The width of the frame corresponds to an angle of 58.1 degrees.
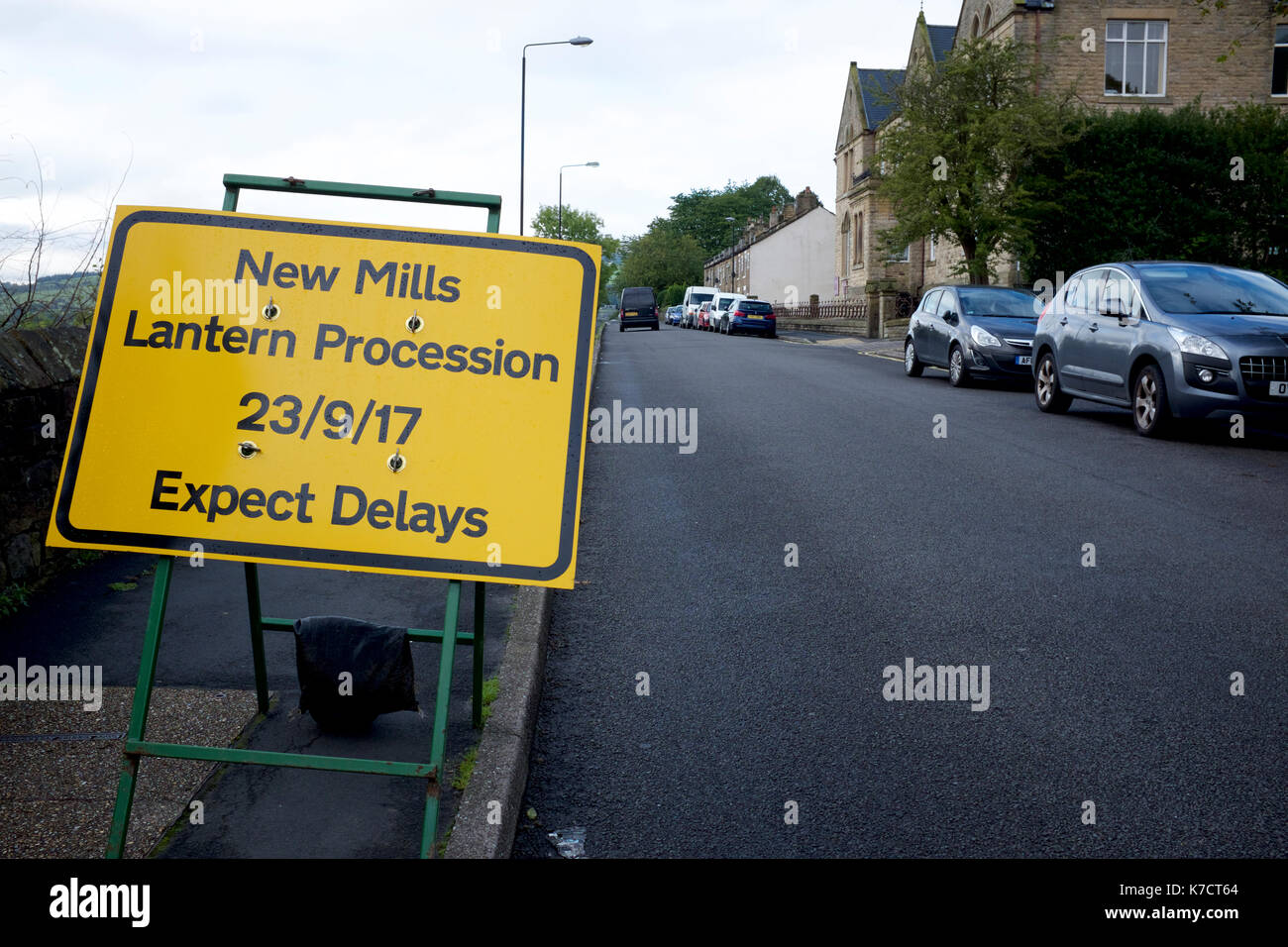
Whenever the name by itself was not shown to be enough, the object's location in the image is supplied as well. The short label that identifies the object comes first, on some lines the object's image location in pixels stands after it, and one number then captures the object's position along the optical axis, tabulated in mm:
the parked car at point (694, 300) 62875
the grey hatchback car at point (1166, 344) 10938
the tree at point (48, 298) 6848
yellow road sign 3299
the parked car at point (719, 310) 50781
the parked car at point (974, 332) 17438
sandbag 4004
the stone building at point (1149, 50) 34312
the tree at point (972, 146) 27484
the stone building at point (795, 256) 82625
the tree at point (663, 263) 121312
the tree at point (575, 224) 103431
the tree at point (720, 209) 137750
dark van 58000
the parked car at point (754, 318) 45656
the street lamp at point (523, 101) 31500
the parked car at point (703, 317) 56781
